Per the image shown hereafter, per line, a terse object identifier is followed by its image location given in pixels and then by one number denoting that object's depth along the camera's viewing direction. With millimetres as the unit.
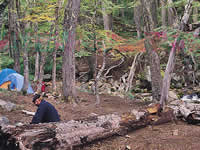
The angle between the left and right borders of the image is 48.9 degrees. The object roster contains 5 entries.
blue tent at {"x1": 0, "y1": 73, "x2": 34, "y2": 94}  12305
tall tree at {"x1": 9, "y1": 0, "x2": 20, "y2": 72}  10670
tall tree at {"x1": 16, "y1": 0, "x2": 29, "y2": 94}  8984
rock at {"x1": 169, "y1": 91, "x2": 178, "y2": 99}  11206
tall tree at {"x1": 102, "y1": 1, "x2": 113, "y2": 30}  12005
